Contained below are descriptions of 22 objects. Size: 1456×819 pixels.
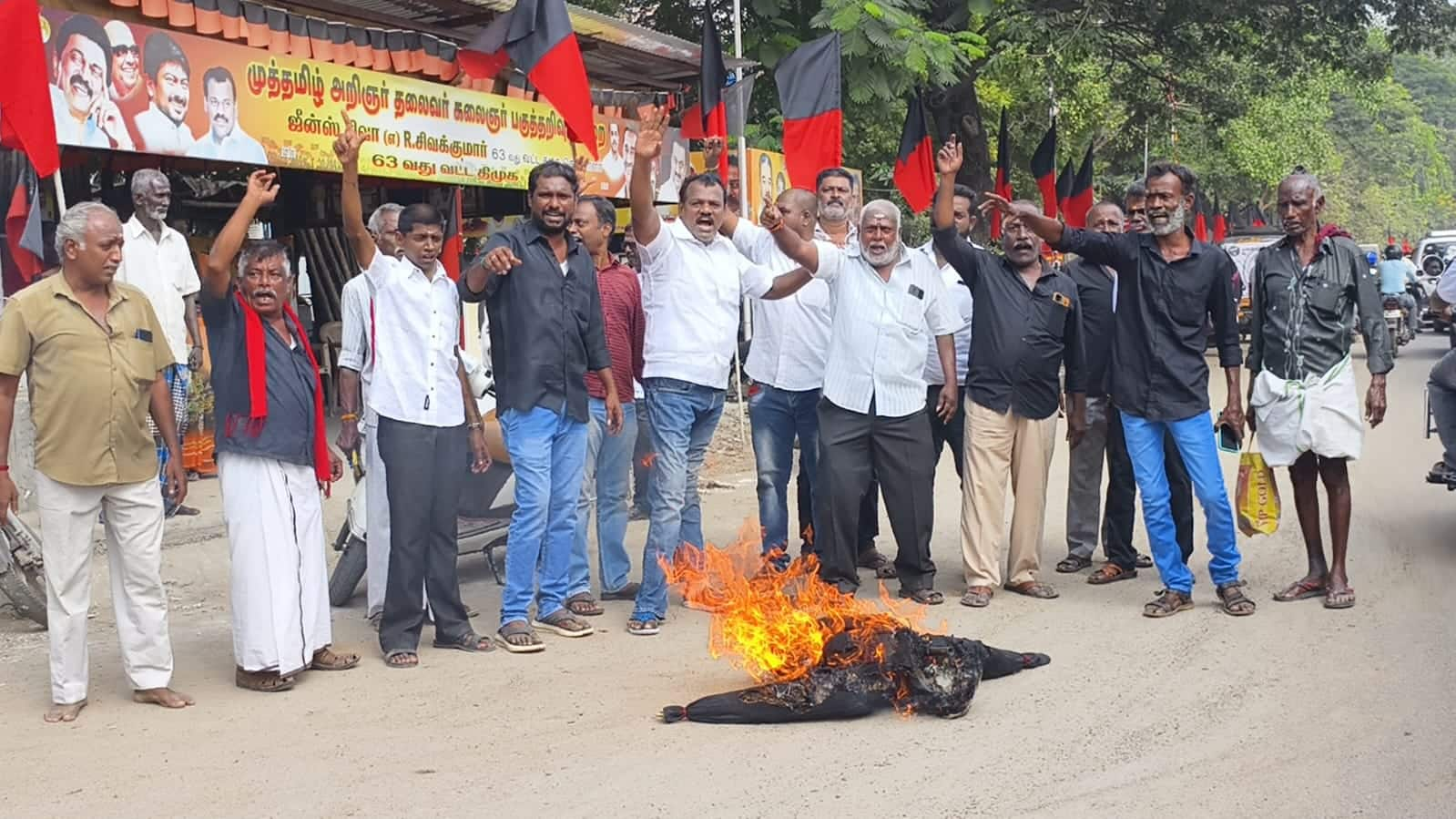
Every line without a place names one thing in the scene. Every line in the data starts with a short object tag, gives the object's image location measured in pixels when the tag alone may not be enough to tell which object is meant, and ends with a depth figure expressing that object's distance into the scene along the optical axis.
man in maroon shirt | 7.30
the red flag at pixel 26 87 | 6.55
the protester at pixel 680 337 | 6.87
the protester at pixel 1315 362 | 7.05
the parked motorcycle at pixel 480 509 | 7.67
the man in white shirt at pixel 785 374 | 7.57
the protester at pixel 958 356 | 8.02
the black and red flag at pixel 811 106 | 11.32
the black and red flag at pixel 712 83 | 11.42
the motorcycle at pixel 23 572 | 6.89
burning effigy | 5.34
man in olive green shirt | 5.47
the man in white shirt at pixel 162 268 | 8.79
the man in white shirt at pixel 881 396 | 7.14
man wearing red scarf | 5.86
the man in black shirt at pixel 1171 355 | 7.10
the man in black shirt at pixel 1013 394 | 7.46
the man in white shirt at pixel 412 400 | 6.29
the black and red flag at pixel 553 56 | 9.15
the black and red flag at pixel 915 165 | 12.90
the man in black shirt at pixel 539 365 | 6.47
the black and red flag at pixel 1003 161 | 14.81
